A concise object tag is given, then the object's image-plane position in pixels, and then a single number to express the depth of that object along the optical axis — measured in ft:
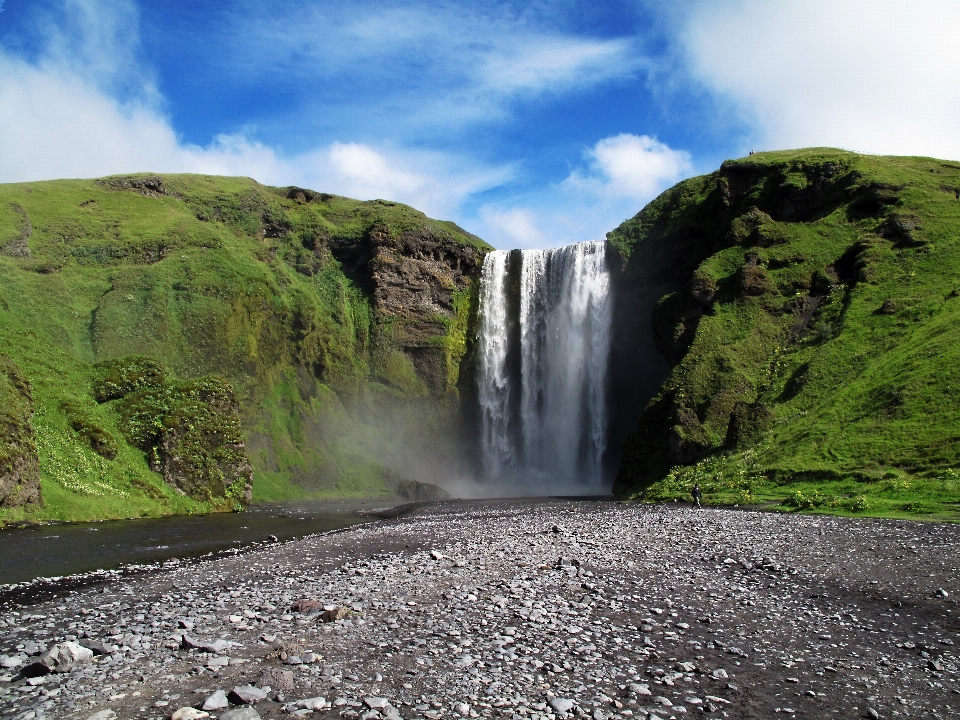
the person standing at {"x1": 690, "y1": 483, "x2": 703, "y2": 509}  97.40
